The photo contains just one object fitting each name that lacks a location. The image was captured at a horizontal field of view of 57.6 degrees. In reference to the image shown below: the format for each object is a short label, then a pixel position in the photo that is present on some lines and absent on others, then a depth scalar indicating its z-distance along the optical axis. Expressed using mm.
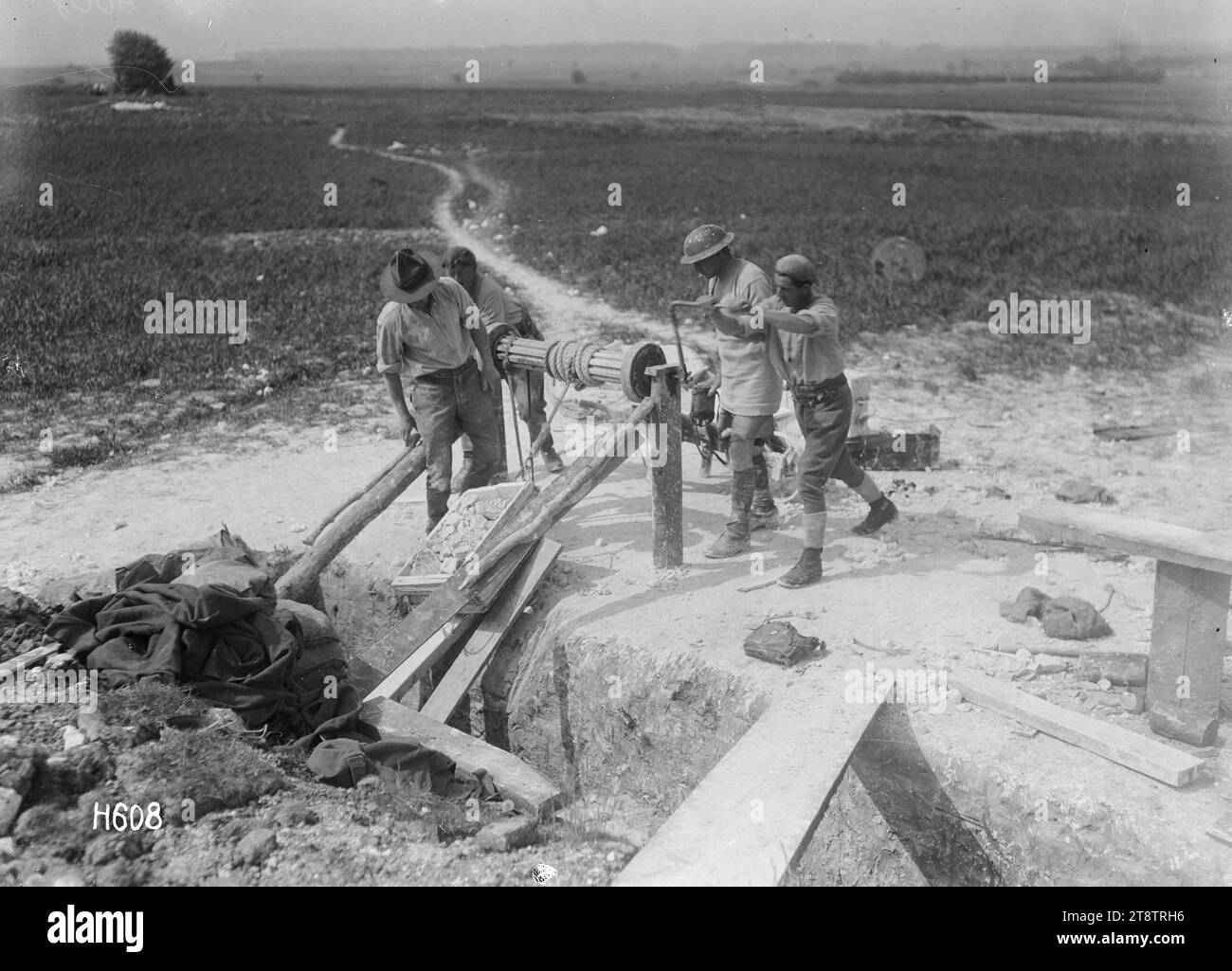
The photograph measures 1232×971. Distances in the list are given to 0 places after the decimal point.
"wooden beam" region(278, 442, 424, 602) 6586
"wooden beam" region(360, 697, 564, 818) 4888
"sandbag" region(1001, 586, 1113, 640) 5391
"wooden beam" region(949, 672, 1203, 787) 4199
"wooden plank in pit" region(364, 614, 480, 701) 5699
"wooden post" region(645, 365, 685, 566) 6203
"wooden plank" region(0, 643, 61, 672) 5125
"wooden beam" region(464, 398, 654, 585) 6035
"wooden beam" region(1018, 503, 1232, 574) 4219
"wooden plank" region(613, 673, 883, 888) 3584
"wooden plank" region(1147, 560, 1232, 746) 4410
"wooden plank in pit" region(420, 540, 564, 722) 5820
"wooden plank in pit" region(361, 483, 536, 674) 5875
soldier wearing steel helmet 6168
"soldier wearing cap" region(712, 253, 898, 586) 5875
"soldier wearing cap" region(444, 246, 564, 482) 7352
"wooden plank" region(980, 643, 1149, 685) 4945
